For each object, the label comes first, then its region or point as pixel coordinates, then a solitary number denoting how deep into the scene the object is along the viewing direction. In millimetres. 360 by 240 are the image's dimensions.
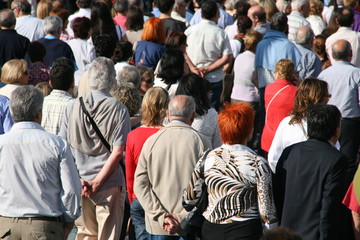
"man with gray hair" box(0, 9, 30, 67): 20516
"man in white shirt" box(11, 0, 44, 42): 23234
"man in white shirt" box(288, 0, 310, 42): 24906
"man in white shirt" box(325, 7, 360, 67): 22312
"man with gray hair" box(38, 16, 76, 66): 19672
